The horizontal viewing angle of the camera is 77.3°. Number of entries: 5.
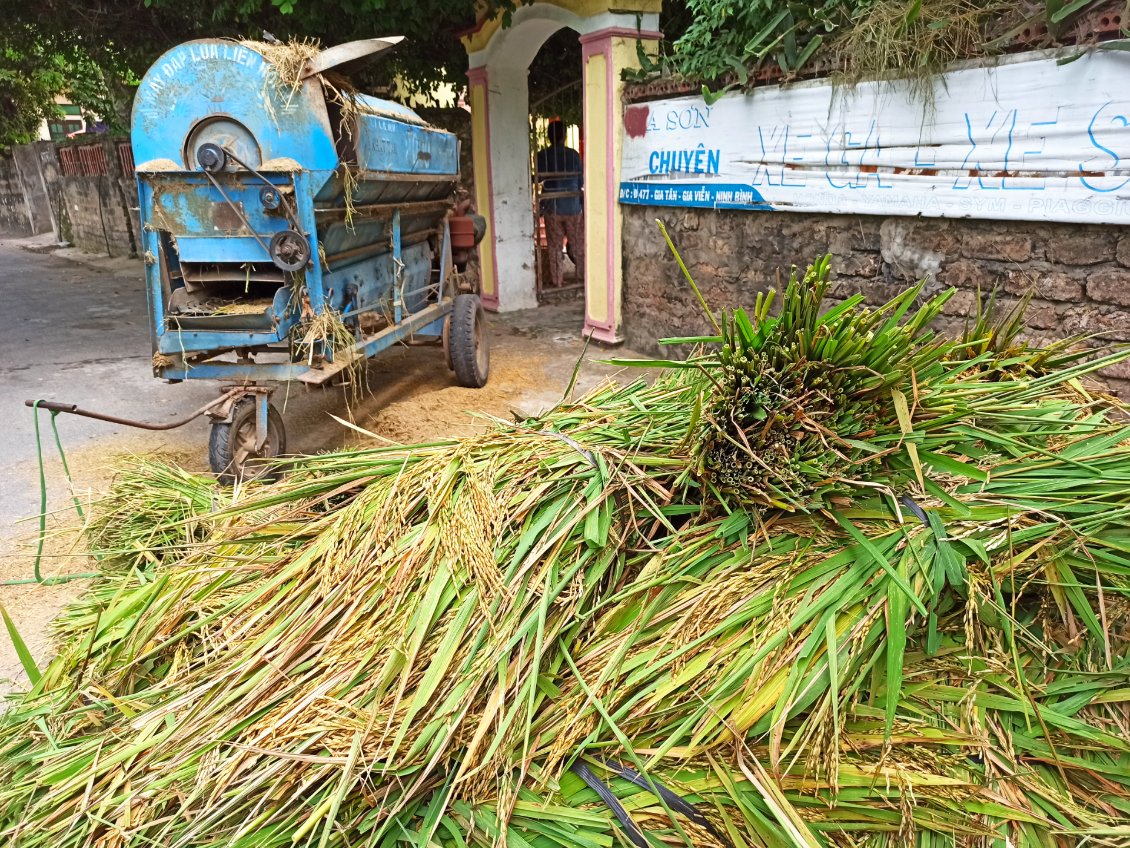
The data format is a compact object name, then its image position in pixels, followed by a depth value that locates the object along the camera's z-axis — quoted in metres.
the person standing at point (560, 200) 10.10
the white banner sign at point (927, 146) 3.40
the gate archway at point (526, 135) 6.41
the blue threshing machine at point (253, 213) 3.71
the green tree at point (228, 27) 7.11
